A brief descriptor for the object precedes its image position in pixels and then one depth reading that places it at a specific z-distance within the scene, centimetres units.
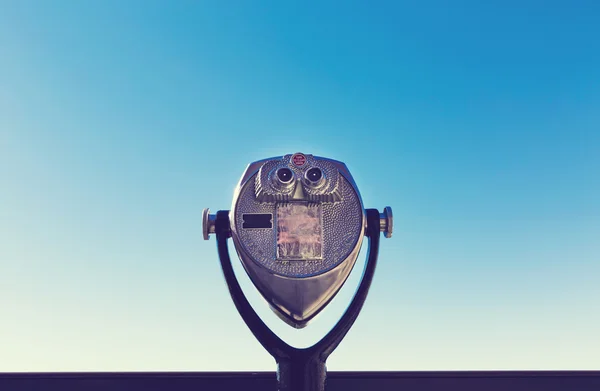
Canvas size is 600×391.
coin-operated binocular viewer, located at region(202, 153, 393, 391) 106
